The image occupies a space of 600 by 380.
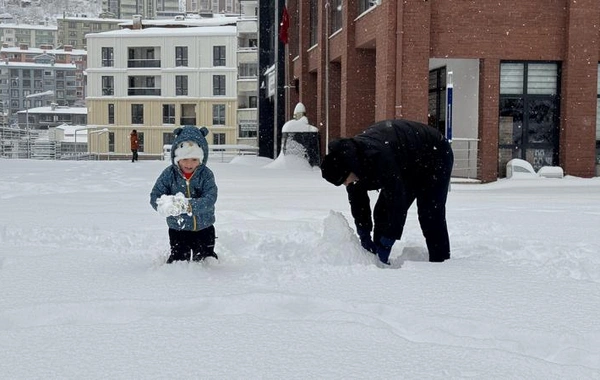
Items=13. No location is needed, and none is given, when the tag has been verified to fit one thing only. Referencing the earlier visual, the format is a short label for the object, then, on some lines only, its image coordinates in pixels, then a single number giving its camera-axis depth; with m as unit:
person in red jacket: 34.42
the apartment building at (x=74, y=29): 152.25
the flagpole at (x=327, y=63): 23.83
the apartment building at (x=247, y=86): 57.88
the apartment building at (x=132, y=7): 157.44
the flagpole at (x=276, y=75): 29.31
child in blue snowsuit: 5.25
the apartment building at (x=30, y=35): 178.88
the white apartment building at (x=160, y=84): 60.12
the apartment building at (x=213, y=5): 149.50
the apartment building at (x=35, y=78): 133.25
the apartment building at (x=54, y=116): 109.31
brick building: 17.34
